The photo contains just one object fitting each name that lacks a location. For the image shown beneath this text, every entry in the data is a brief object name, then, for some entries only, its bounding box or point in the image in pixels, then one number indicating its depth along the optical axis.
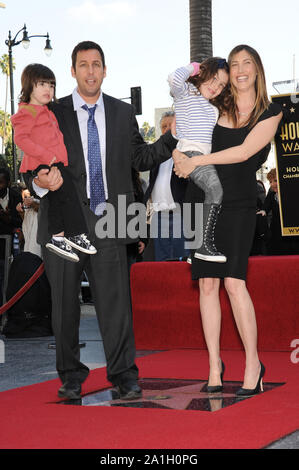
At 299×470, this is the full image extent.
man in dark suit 4.43
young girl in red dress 4.24
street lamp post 29.25
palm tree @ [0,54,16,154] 64.99
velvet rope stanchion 7.13
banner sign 7.94
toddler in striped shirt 4.21
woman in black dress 4.27
